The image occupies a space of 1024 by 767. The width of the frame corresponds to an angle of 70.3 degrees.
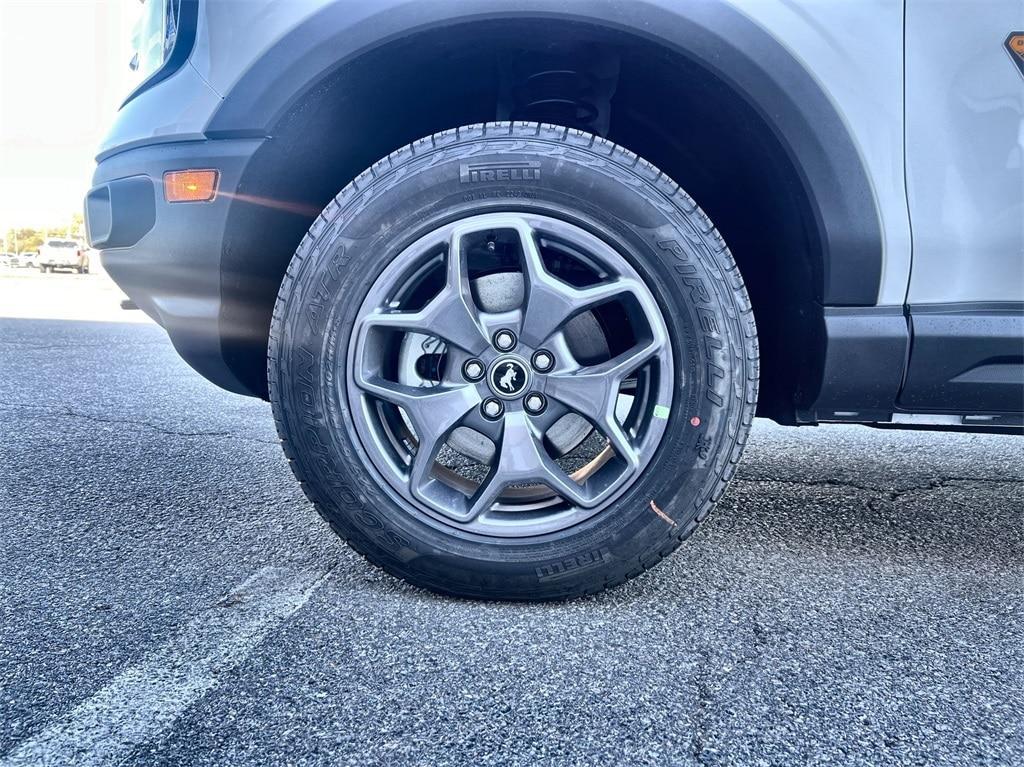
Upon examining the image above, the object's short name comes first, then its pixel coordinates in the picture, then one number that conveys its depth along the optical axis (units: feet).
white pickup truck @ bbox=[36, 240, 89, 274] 111.75
